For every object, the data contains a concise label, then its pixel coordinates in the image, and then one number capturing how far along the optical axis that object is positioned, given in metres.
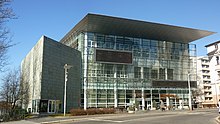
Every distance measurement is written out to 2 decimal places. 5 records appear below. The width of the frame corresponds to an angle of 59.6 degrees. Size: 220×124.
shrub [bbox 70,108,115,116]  26.64
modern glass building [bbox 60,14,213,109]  40.89
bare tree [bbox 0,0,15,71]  7.76
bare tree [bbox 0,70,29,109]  26.74
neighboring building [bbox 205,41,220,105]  58.91
